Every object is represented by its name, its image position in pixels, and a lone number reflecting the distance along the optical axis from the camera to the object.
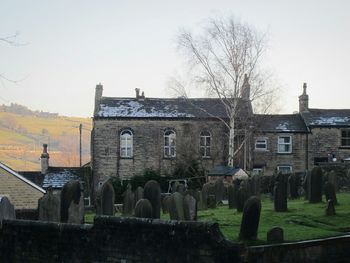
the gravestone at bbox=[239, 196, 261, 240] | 11.84
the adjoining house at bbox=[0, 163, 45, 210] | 28.72
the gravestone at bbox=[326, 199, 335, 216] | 16.12
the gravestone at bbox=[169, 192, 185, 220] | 13.65
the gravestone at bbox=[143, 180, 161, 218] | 14.33
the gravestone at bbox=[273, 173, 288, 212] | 17.86
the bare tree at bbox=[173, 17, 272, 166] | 37.66
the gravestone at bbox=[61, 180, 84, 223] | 13.59
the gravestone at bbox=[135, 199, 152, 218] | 11.72
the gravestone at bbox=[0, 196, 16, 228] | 12.87
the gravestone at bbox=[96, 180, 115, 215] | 15.00
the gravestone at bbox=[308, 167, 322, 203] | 19.97
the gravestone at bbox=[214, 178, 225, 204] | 26.33
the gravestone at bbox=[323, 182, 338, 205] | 18.45
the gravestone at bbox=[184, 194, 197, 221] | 13.72
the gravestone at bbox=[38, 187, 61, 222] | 13.87
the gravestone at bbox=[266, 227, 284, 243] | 11.41
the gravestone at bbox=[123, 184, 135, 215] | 20.22
